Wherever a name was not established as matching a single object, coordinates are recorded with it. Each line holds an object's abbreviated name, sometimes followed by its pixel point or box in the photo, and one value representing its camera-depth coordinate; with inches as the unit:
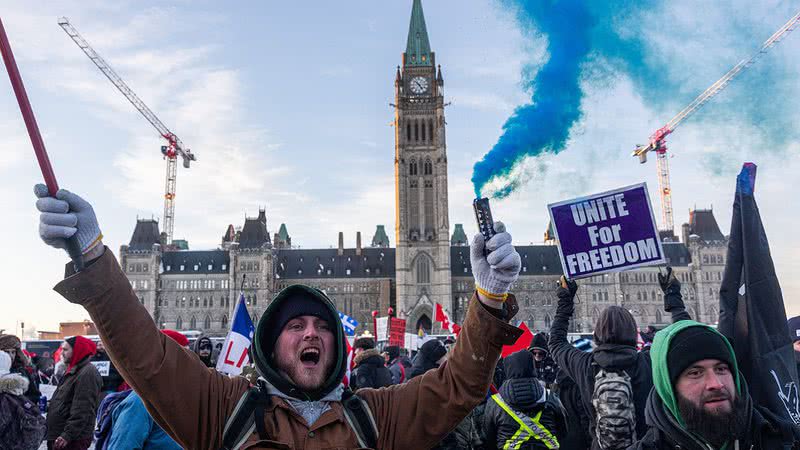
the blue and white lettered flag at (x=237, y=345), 268.7
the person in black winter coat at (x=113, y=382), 214.2
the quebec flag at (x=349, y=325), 693.3
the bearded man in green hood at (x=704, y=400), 111.3
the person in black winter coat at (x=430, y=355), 273.9
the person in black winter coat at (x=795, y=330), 249.3
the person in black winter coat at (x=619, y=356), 178.5
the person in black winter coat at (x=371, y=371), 300.5
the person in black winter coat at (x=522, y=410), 196.5
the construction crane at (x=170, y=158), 3875.5
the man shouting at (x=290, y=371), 92.4
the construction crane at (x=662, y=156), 3986.2
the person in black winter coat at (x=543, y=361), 344.2
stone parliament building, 2817.4
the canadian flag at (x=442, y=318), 1014.4
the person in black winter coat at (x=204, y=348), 246.8
